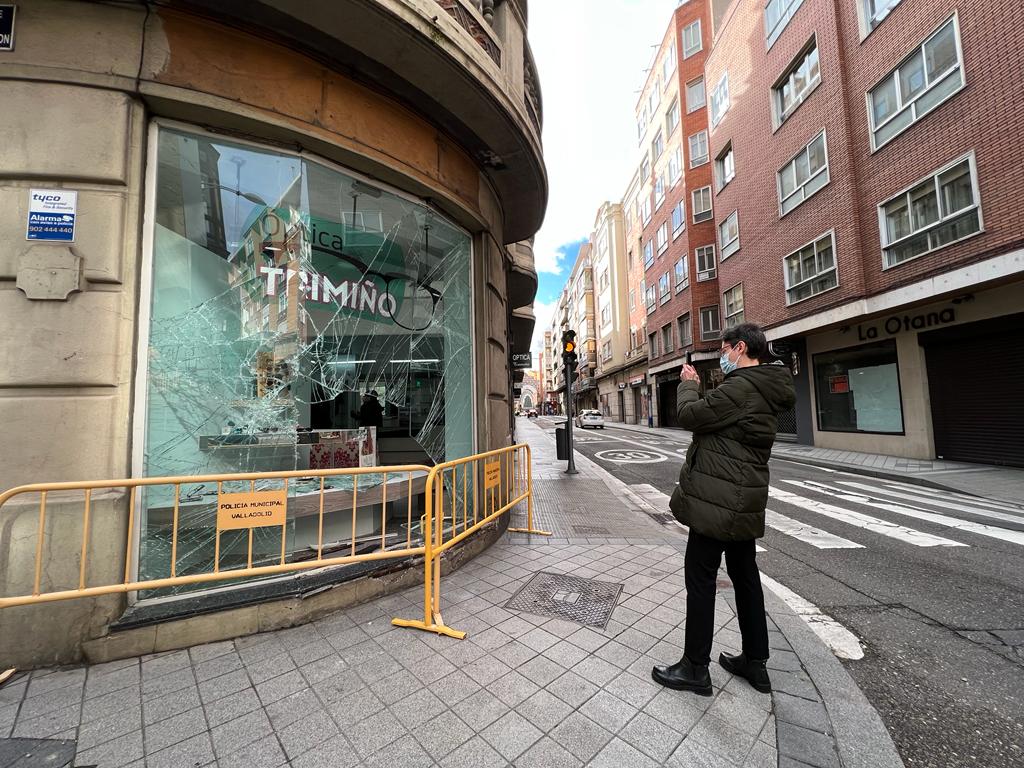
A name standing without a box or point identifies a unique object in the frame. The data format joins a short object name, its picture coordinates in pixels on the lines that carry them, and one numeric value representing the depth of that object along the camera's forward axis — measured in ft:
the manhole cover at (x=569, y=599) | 11.09
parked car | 103.67
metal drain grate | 18.67
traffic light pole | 35.55
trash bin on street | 36.80
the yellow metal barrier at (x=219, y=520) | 8.11
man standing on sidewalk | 7.96
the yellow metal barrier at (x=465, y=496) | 10.38
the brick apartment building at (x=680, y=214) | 85.92
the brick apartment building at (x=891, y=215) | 31.99
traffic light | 36.70
